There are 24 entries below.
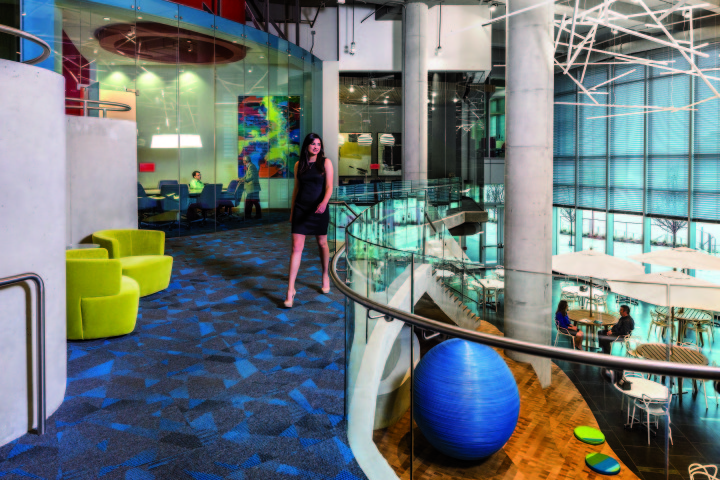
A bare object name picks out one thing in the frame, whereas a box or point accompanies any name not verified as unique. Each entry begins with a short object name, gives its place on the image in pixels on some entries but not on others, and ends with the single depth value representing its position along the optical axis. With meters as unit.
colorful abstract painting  14.34
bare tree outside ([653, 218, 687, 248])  19.25
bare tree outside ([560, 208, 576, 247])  24.79
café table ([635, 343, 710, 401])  2.64
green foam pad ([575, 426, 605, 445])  2.90
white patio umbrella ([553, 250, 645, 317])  10.70
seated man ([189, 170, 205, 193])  12.80
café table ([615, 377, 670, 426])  2.24
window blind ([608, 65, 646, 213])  20.73
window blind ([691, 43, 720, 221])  17.52
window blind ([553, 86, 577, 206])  24.25
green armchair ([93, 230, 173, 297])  6.53
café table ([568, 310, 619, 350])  4.19
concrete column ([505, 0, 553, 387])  8.09
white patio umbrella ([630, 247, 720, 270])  11.60
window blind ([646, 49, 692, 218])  18.80
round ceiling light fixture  11.07
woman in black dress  6.13
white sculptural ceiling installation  6.56
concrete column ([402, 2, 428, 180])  18.09
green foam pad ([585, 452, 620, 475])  2.68
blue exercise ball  2.70
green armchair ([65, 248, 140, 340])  4.95
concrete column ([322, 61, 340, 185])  19.27
